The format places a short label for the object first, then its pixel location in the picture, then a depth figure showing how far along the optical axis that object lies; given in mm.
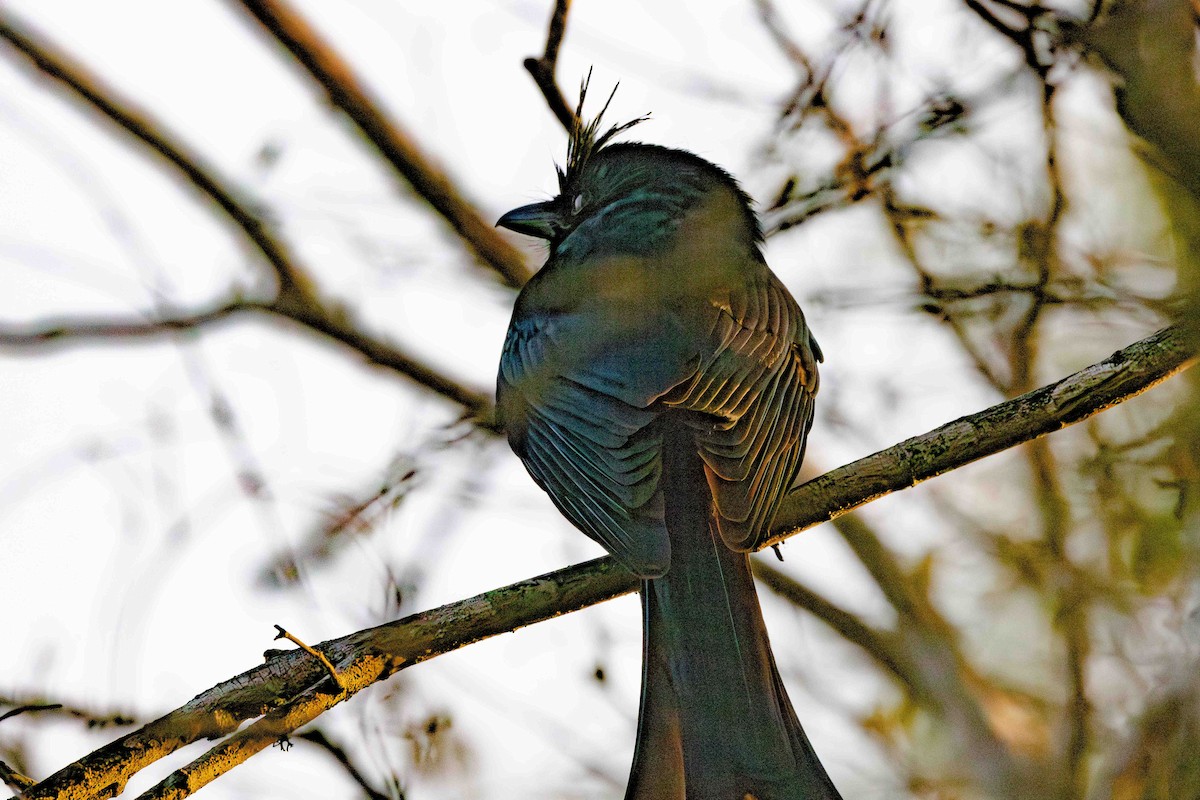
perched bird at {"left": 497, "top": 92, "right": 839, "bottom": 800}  6797
